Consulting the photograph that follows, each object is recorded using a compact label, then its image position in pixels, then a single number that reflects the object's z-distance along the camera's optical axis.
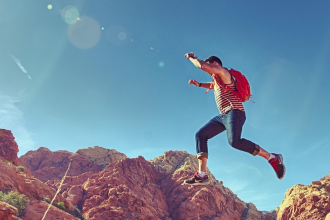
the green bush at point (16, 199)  23.87
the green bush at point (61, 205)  32.12
